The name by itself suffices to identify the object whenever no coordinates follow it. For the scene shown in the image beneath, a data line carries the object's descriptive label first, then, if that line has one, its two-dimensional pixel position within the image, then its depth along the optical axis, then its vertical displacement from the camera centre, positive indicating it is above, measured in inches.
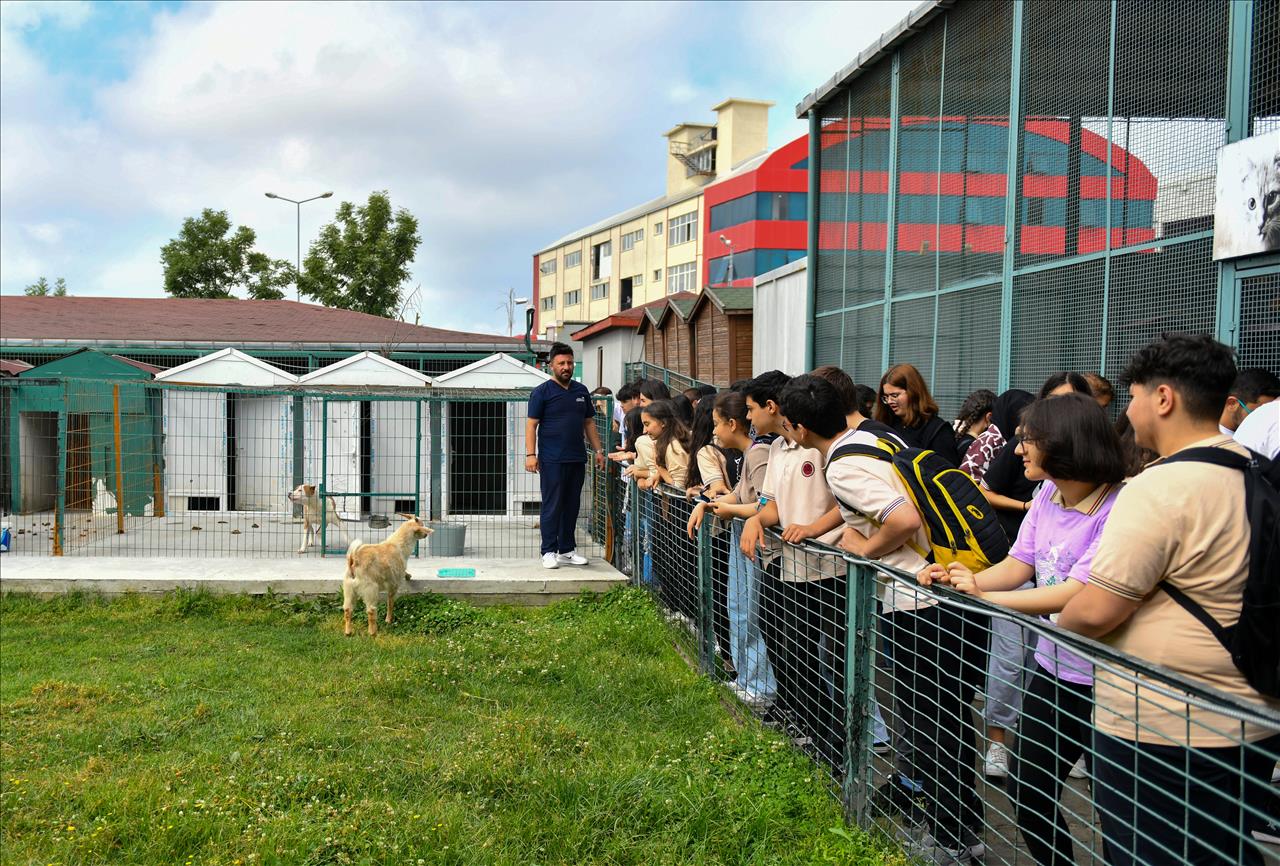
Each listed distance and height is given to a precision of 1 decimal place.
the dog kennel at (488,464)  515.2 -37.3
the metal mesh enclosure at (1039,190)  271.7 +73.7
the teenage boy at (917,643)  137.6 -36.8
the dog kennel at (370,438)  513.3 -24.9
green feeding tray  349.7 -62.8
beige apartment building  2212.1 +374.7
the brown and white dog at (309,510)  431.5 -52.3
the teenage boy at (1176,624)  96.7 -22.7
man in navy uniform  353.4 -17.9
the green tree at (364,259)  1390.3 +179.6
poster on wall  245.0 +49.3
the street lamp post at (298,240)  1374.4 +201.4
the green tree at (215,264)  1477.6 +182.7
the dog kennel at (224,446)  540.1 -31.6
